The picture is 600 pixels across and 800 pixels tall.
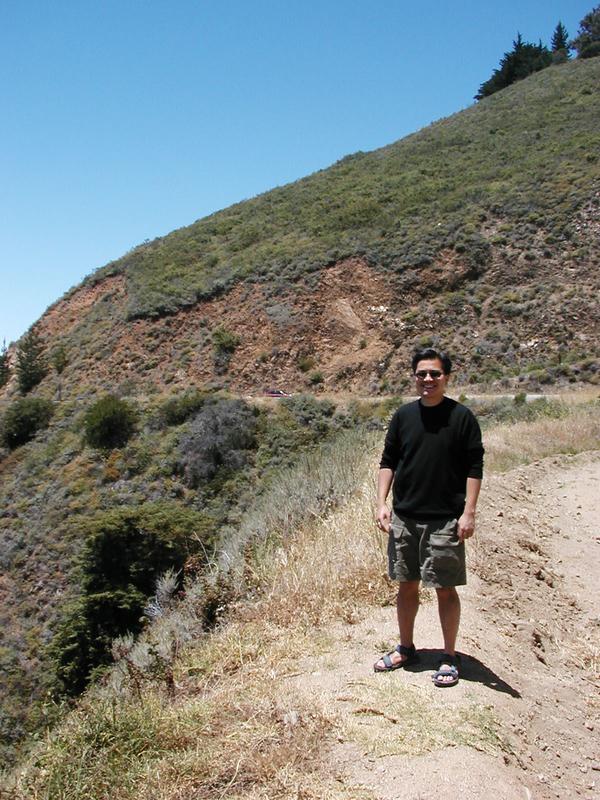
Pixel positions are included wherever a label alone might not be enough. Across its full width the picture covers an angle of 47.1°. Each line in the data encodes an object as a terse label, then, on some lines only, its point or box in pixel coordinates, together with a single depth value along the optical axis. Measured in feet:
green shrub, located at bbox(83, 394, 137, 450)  77.92
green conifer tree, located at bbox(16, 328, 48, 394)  108.58
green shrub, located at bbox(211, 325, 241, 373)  94.19
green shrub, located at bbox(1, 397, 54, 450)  88.48
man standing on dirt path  11.50
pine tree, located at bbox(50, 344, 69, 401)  107.45
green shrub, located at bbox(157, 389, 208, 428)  80.07
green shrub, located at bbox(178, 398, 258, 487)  70.13
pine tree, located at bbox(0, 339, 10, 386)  117.60
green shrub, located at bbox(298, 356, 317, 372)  90.63
